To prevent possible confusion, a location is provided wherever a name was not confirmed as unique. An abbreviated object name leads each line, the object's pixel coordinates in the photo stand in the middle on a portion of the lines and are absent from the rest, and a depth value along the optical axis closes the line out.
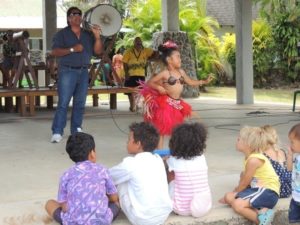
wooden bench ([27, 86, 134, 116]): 11.69
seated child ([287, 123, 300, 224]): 4.35
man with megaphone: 7.75
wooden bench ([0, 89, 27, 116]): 11.52
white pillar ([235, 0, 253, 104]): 14.68
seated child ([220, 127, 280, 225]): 4.67
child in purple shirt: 4.12
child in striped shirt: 4.51
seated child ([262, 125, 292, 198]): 4.86
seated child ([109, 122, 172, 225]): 4.31
